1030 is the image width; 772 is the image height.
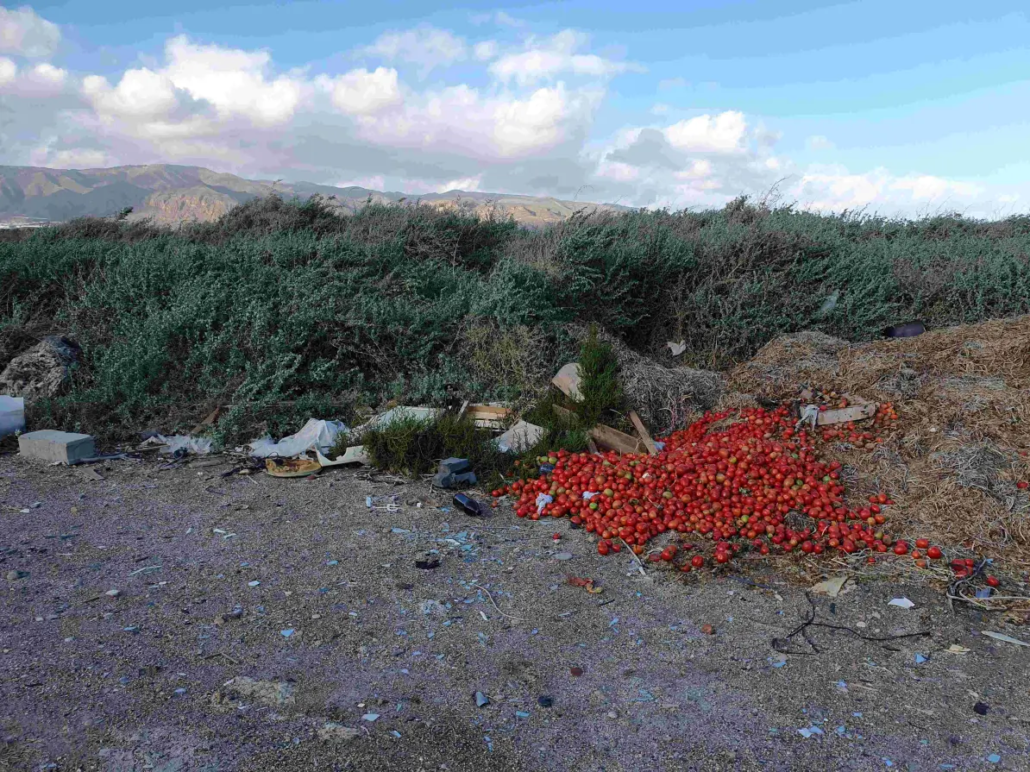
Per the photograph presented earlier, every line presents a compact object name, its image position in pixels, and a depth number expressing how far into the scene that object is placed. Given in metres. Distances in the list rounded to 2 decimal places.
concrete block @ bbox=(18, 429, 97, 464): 5.48
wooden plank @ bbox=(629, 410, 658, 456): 5.70
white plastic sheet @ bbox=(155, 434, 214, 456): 5.86
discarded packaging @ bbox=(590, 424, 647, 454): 5.84
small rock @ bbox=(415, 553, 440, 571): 3.92
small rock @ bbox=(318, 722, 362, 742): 2.52
